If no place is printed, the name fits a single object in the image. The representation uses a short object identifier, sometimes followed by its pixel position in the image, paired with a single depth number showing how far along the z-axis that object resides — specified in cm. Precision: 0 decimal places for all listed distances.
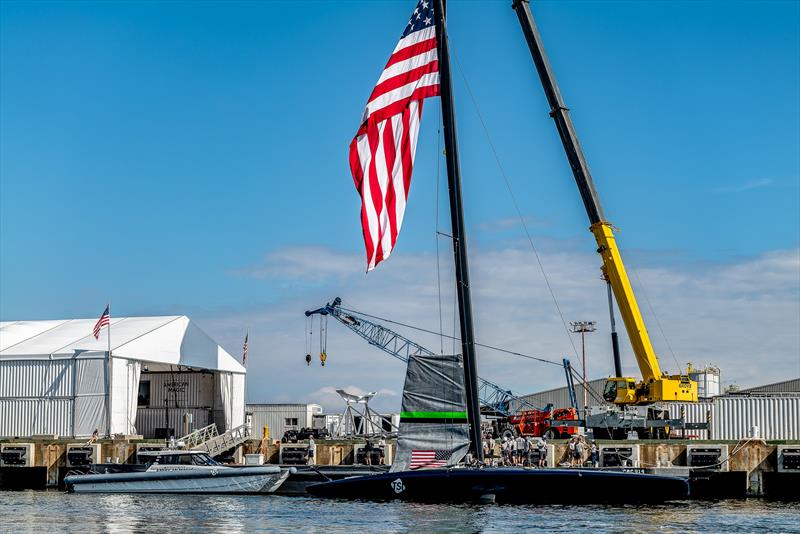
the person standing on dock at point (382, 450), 5069
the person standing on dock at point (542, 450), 4498
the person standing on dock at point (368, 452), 5069
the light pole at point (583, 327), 9700
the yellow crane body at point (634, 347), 5028
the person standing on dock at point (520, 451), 4528
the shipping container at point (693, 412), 5971
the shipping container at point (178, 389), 7062
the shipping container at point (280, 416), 7206
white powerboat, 4606
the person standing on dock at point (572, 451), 4495
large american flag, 3434
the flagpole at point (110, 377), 5994
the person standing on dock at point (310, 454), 5150
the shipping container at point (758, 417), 5509
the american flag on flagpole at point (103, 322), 5959
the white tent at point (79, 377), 6034
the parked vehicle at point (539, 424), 5819
